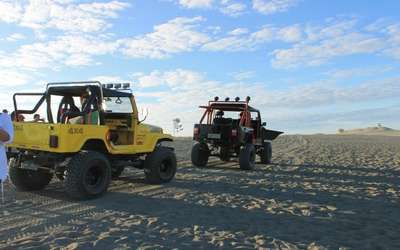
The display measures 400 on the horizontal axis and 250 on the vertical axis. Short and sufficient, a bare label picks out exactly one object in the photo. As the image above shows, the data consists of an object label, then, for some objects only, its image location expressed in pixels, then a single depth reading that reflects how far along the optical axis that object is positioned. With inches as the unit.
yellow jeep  350.0
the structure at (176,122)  2295.8
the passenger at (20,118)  405.7
